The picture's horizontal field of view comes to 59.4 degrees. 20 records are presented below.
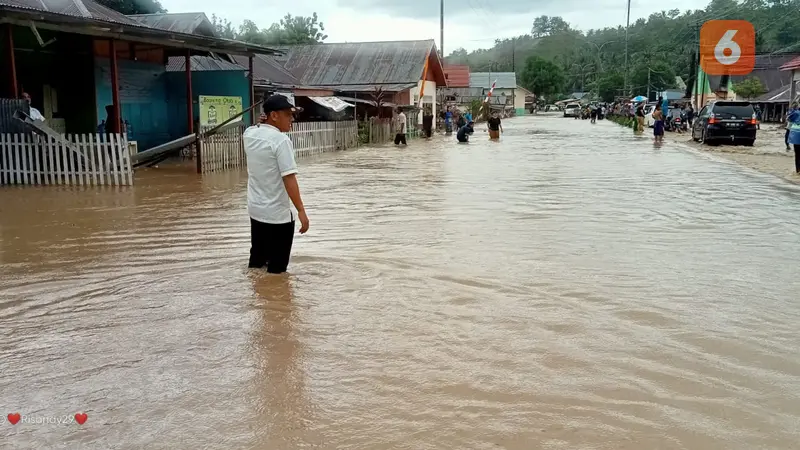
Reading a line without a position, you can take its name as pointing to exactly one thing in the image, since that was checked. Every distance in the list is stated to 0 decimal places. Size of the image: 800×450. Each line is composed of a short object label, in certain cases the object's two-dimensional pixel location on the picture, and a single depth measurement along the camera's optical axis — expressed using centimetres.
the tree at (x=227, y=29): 5225
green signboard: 1777
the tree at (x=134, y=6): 3141
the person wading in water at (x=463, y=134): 2795
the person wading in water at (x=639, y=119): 3456
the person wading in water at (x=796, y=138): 1358
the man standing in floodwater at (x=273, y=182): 541
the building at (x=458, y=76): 6309
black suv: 2300
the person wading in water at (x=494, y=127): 3026
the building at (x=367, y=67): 3541
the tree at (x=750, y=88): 4734
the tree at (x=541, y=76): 9862
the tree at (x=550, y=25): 17412
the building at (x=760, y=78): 5234
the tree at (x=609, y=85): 8912
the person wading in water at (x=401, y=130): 2738
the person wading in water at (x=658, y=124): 2575
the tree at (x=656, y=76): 7900
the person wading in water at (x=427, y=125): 3309
